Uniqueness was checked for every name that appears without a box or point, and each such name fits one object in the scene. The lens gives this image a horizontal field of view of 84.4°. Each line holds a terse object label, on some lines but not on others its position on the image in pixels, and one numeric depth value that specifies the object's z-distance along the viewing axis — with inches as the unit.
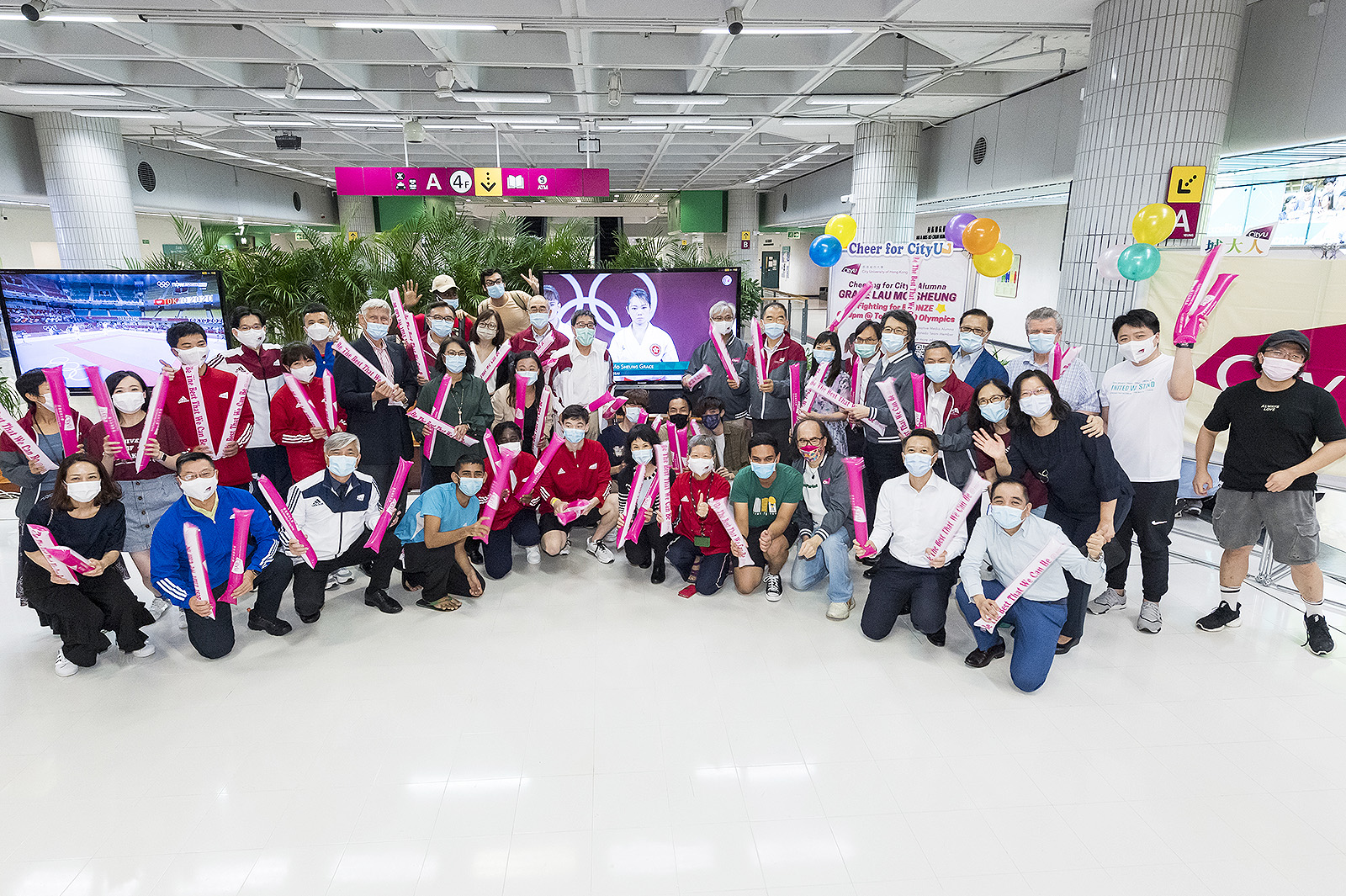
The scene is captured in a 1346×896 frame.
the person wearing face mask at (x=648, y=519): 188.4
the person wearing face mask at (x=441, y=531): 172.4
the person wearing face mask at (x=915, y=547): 154.4
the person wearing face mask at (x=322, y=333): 185.8
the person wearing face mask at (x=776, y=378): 215.9
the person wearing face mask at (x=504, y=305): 238.7
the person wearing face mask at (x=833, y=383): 195.8
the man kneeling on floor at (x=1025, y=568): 139.2
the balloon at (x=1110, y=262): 210.1
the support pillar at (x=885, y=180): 445.7
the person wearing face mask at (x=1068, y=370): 165.9
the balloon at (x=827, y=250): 283.4
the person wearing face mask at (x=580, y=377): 225.5
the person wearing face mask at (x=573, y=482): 196.1
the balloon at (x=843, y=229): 327.9
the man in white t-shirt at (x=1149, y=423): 153.6
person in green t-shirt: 177.3
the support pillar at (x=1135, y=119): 203.6
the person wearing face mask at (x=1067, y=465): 145.0
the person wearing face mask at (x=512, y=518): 190.5
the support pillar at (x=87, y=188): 403.5
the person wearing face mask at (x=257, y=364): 179.3
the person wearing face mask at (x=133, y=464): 154.3
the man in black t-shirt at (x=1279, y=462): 143.9
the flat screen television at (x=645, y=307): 275.9
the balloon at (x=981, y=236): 247.3
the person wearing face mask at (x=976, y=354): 178.7
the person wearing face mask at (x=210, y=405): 164.4
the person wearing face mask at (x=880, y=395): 183.5
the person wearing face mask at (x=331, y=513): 161.8
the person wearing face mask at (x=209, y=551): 144.9
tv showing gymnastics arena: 239.0
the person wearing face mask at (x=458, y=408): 194.7
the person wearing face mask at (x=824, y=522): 172.1
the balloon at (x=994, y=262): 255.1
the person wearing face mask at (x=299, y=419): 177.9
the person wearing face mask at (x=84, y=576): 139.8
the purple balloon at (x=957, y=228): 269.4
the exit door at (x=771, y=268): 956.0
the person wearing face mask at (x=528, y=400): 207.2
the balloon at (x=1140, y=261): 189.2
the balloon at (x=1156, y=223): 201.2
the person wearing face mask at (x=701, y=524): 180.2
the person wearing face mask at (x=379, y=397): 193.6
